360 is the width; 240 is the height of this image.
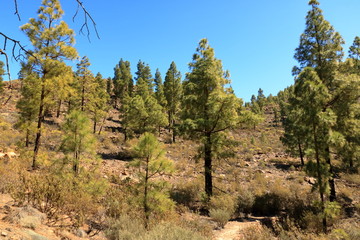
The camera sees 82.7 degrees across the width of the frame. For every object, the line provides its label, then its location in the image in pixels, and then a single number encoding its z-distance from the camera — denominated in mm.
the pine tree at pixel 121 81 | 55312
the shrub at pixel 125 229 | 5561
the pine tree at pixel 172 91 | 39031
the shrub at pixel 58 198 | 5805
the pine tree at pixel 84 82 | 26136
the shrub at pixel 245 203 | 11594
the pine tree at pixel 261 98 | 77150
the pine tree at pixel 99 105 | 29662
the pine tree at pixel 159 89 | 40156
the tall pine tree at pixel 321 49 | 12227
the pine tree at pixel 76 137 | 8734
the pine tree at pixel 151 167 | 7488
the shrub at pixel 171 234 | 5164
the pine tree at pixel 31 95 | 10906
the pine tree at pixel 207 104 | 11398
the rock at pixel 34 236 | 3983
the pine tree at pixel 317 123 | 8219
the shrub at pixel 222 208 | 9266
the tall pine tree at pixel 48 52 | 11102
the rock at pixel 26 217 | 4547
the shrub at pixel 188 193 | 11962
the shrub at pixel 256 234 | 7237
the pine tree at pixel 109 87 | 66375
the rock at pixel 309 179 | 15867
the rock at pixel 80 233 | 5273
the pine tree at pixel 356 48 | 15533
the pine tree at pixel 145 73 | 50359
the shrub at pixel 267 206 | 11758
